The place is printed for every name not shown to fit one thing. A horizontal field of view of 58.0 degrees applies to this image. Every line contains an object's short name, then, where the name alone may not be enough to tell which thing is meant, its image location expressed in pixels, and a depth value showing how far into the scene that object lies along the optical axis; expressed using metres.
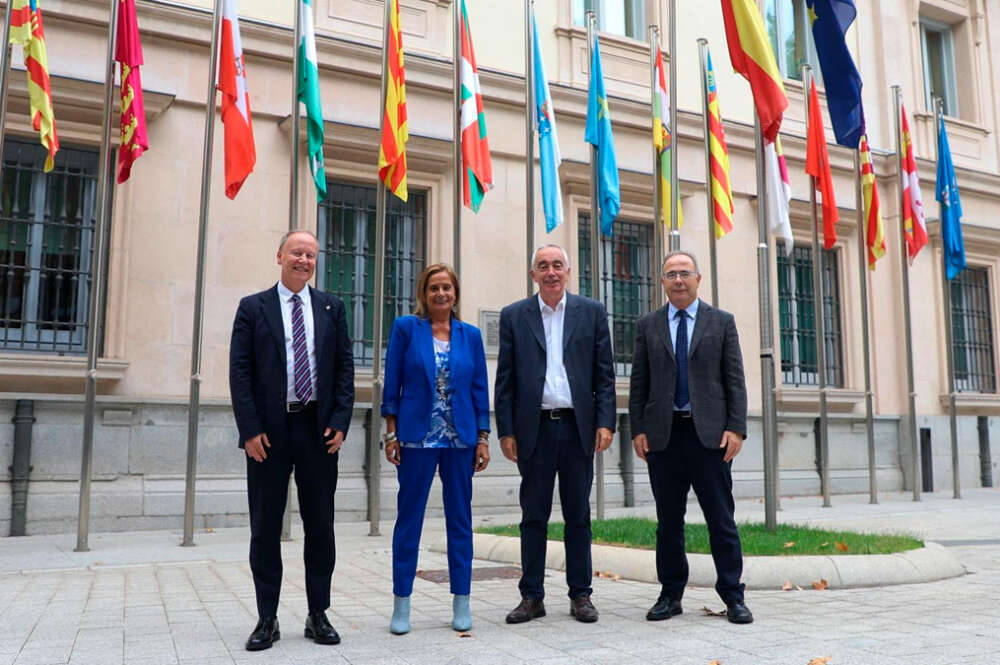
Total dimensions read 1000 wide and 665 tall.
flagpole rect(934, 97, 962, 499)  15.02
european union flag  8.14
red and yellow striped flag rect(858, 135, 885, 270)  14.02
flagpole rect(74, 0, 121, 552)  8.56
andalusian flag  9.78
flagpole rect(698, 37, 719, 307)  11.20
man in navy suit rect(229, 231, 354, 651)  4.67
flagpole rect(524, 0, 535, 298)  11.01
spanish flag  7.98
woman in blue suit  4.96
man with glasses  5.25
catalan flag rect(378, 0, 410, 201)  10.16
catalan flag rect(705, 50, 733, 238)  11.66
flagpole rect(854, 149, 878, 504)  13.64
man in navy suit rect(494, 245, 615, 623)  5.26
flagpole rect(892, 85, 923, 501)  14.41
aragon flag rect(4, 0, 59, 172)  8.73
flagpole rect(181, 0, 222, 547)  9.12
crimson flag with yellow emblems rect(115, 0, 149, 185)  9.12
